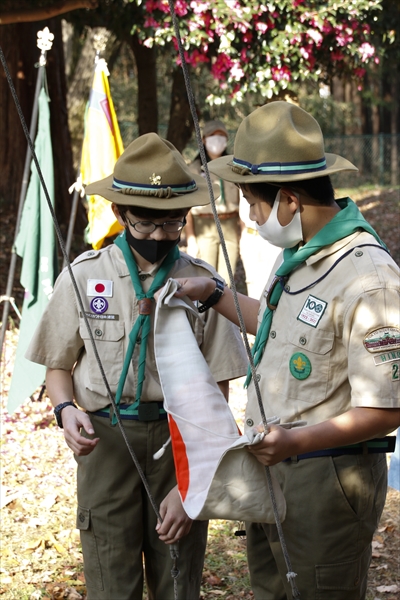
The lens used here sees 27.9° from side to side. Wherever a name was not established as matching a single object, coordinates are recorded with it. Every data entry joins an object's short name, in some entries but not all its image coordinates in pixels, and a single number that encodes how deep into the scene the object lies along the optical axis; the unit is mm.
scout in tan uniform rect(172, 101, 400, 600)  2174
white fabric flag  2025
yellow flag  6457
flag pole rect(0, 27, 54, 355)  5637
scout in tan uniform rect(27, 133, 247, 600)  2709
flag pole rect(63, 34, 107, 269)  6299
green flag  6348
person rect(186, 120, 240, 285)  8664
